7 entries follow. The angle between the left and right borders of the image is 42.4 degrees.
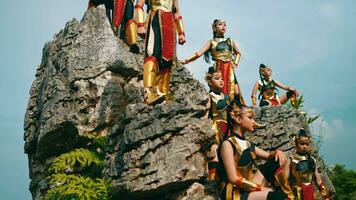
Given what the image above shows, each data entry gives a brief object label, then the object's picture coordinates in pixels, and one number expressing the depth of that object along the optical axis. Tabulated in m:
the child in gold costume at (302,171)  6.18
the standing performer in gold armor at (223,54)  9.12
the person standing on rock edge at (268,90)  10.10
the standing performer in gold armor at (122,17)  7.07
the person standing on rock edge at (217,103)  7.29
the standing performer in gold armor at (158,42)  6.18
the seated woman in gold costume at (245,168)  4.76
